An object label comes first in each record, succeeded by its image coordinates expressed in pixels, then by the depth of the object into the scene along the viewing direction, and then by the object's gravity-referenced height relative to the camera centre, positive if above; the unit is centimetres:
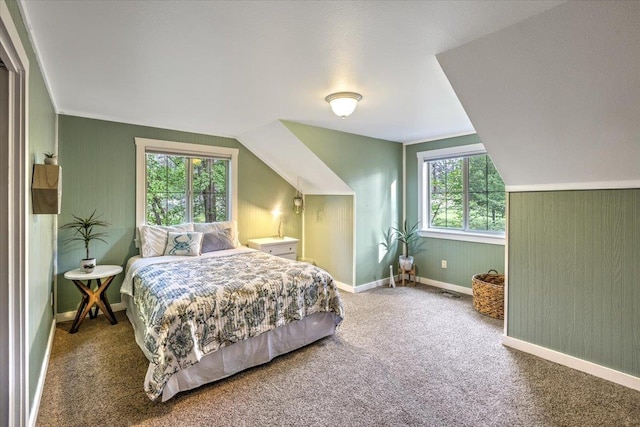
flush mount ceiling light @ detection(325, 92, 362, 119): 271 +97
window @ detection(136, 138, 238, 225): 389 +42
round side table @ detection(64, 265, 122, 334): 308 -79
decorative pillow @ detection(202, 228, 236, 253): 395 -35
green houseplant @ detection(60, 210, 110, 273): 343 -17
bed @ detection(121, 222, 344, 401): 209 -77
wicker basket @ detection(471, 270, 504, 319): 347 -94
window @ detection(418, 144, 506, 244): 416 +26
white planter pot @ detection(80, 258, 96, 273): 317 -52
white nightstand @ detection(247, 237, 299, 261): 448 -46
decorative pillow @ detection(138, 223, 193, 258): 365 -30
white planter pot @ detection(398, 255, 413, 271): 462 -72
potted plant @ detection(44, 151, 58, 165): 219 +38
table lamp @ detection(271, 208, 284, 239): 500 -7
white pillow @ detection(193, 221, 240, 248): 415 -18
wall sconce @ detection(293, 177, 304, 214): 513 +18
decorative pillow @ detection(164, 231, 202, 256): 369 -35
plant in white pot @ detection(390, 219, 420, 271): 488 -33
